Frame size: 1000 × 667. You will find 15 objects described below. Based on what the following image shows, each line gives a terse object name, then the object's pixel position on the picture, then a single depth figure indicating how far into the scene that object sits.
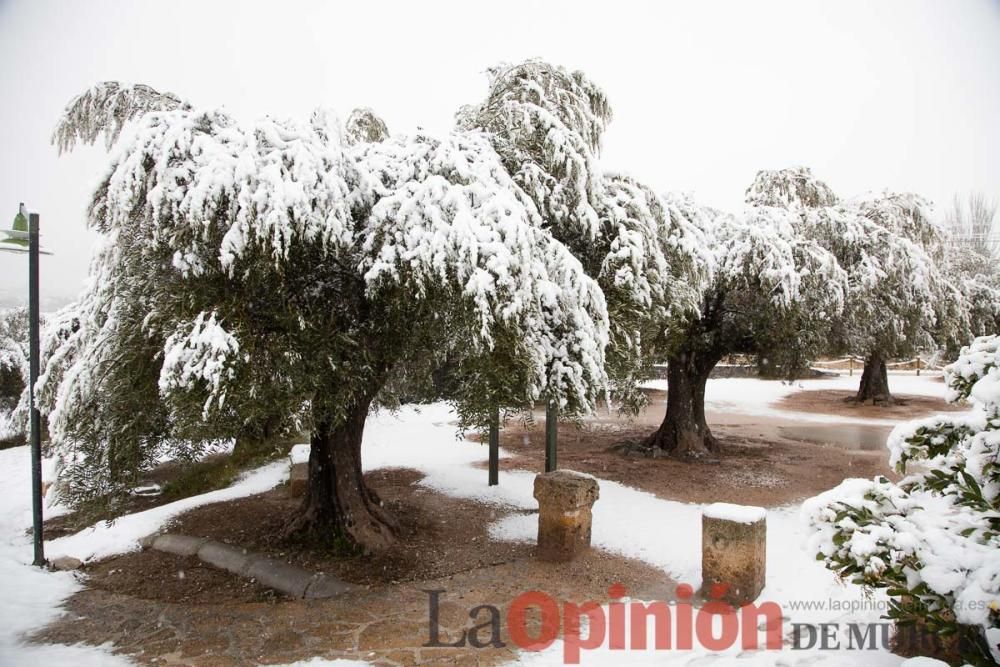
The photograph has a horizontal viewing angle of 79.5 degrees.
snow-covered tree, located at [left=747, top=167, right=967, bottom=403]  9.70
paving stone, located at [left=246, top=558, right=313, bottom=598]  5.29
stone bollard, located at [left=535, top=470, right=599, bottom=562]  5.85
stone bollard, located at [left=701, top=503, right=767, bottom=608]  4.84
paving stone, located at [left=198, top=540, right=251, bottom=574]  5.84
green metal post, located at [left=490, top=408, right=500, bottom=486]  8.25
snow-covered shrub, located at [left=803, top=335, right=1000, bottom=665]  2.41
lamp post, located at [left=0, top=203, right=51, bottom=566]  5.77
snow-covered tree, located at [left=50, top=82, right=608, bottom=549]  4.17
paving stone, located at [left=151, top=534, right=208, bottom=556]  6.38
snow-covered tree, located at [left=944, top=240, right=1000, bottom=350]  16.42
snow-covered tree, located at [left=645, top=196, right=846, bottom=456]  8.38
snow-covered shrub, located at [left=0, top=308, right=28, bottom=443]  14.29
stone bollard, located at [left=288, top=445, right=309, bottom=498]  8.10
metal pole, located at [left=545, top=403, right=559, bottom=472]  7.57
